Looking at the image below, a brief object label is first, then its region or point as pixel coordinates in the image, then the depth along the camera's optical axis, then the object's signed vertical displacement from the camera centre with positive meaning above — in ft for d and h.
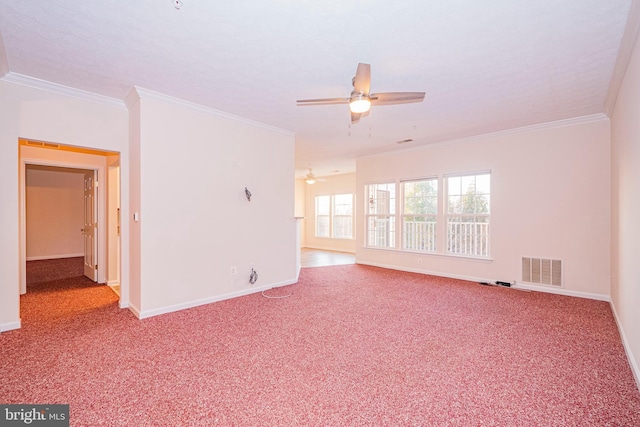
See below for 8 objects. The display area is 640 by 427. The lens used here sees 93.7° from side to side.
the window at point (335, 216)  32.78 -0.36
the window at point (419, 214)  20.52 -0.11
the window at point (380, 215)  23.04 -0.19
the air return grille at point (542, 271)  15.26 -3.09
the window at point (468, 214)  18.06 -0.11
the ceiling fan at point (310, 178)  27.63 +3.21
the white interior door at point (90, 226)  17.24 -0.72
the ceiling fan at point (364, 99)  8.48 +3.51
